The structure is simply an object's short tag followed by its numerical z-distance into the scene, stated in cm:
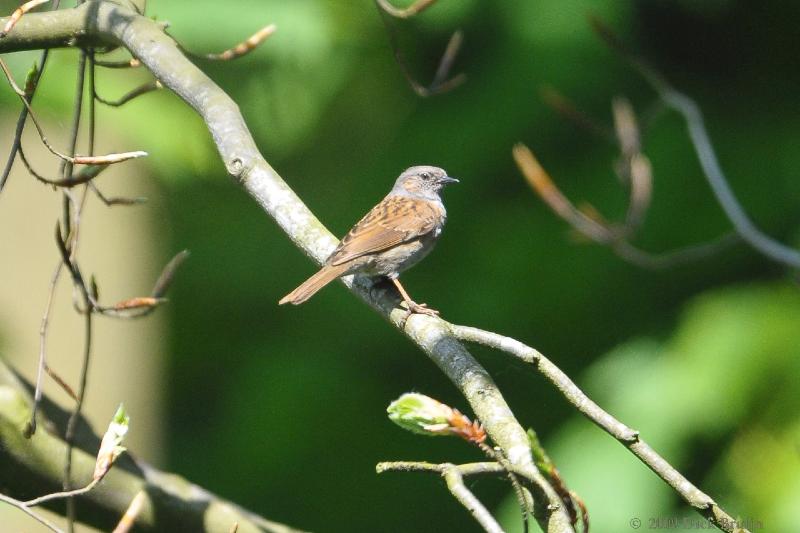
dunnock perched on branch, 611
